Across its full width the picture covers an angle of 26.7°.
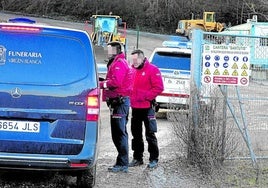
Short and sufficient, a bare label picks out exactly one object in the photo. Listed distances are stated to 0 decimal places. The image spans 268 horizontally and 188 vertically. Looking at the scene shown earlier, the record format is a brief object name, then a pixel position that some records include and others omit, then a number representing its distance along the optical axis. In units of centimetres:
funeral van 628
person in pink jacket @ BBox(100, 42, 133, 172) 794
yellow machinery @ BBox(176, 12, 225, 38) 5044
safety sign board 831
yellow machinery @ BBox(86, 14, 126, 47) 3481
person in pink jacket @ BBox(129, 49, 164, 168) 867
